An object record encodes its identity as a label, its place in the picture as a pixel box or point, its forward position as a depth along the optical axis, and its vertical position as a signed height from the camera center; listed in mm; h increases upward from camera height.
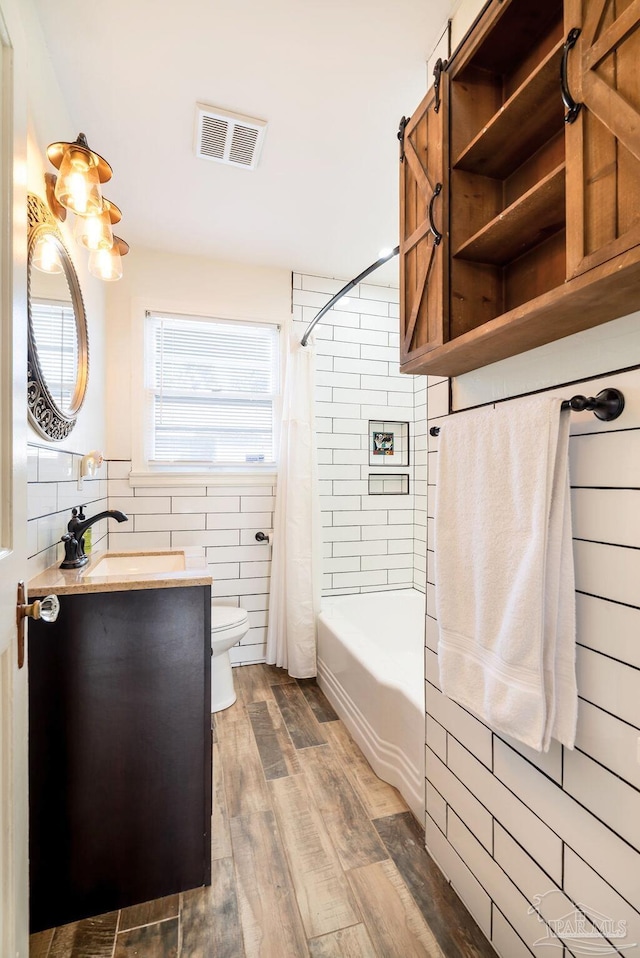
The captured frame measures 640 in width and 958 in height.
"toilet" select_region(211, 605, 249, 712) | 2193 -901
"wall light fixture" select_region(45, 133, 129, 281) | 1286 +894
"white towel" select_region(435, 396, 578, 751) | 870 -219
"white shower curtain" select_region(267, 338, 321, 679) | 2568 -331
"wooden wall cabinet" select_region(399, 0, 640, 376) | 667 +586
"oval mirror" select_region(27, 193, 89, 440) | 1303 +508
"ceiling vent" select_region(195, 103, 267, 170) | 1636 +1365
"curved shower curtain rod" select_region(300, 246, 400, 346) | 1834 +938
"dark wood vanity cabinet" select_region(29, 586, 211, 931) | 1191 -806
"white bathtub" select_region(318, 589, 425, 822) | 1605 -965
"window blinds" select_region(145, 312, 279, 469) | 2656 +530
